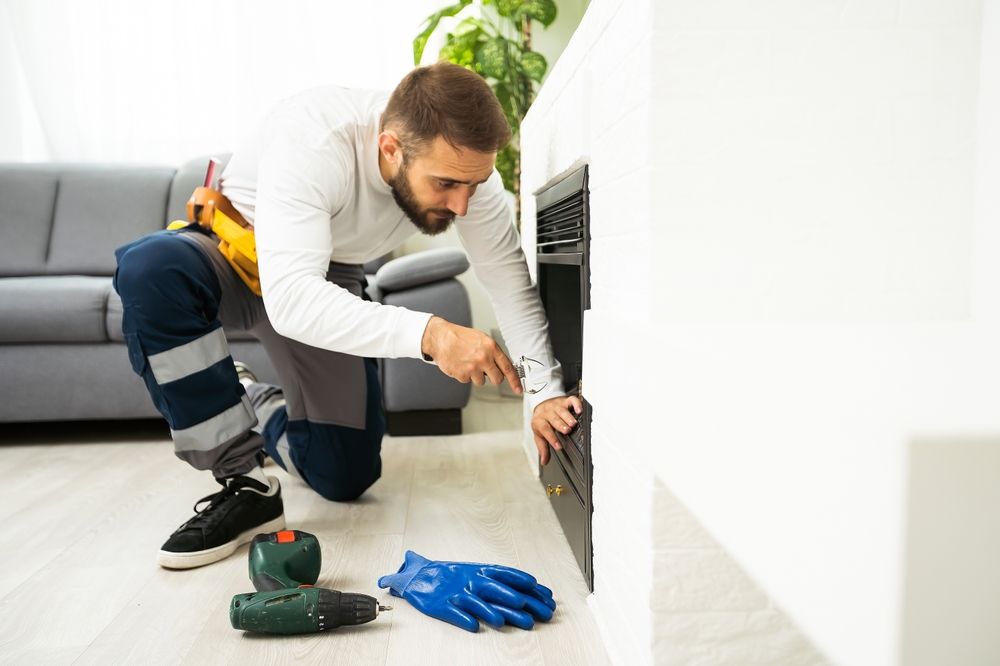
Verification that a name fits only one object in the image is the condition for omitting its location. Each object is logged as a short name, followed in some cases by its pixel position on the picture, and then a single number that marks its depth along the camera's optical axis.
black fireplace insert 1.40
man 1.49
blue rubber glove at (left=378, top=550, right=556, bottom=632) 1.27
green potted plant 3.44
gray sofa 2.64
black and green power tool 1.24
